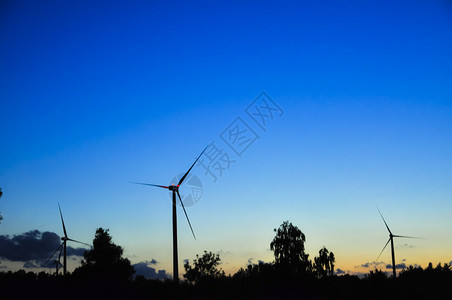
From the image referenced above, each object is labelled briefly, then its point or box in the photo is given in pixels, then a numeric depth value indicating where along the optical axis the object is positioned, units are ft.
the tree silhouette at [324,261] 336.10
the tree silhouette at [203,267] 369.71
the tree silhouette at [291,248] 307.99
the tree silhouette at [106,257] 274.65
